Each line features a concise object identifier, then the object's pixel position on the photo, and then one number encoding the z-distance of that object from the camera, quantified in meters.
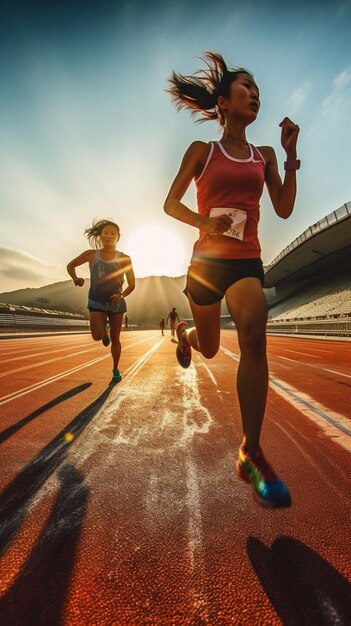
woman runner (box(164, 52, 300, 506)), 1.89
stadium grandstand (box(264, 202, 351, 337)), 31.52
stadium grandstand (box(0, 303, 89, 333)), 24.33
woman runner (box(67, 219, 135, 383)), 5.29
